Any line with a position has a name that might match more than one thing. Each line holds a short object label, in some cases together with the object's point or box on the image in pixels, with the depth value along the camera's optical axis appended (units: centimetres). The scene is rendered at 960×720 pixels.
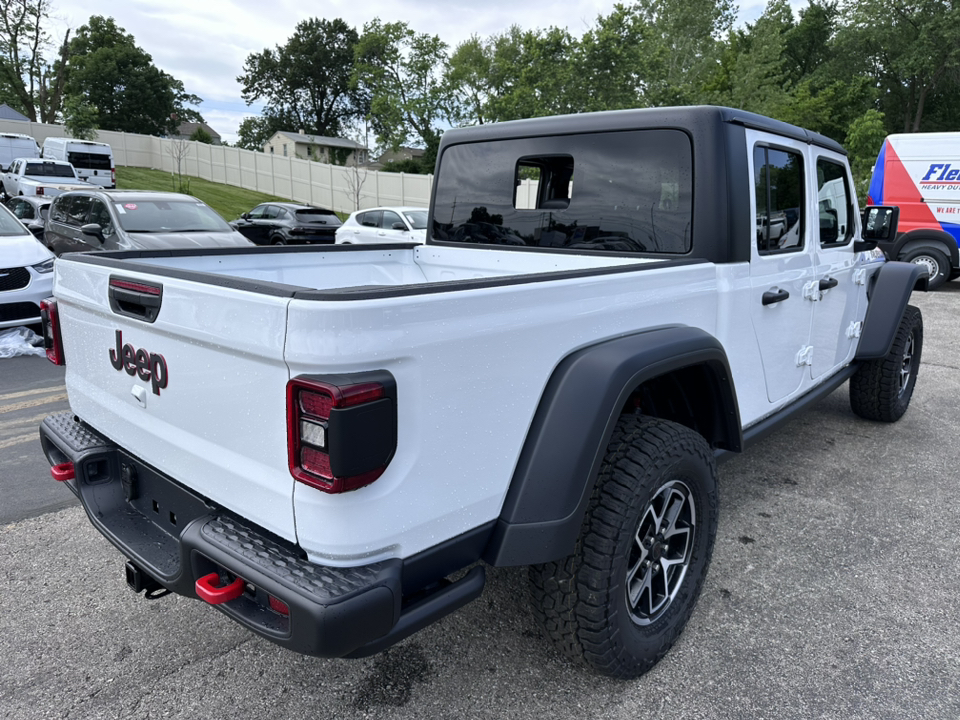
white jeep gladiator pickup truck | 163
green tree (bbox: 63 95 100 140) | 3572
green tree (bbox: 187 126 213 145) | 5721
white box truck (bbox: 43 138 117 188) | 2727
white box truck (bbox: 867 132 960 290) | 1209
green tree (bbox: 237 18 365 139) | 7094
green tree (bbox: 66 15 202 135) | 5975
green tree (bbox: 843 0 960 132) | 3362
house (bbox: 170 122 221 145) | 9056
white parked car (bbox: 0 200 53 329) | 677
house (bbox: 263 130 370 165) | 6397
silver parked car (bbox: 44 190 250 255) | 897
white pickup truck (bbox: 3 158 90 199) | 2045
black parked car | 1689
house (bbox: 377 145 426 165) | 7381
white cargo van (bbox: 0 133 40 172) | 2727
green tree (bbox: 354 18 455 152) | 4994
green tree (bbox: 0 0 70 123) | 4709
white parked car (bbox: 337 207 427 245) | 1352
